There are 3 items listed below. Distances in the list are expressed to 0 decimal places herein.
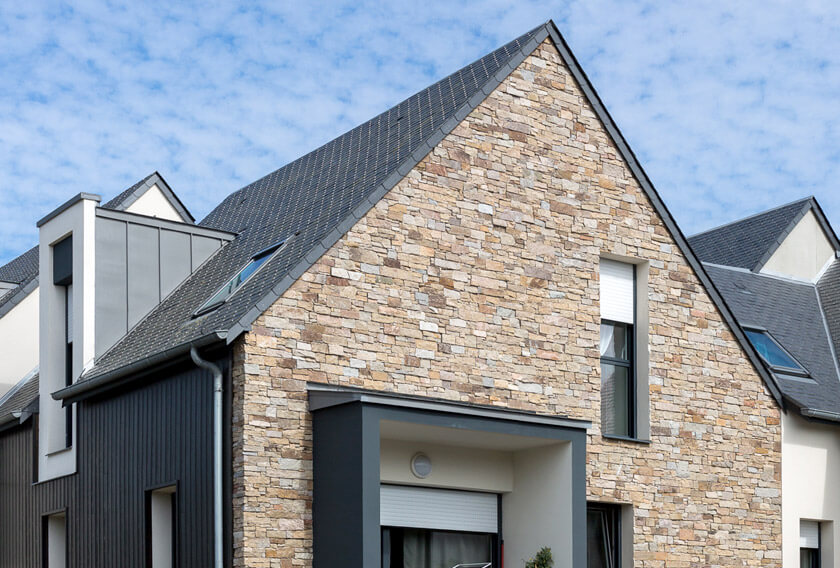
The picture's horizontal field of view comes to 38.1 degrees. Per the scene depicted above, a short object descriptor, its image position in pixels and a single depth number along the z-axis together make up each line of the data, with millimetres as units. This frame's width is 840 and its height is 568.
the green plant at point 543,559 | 14359
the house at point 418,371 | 13133
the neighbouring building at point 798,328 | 17750
